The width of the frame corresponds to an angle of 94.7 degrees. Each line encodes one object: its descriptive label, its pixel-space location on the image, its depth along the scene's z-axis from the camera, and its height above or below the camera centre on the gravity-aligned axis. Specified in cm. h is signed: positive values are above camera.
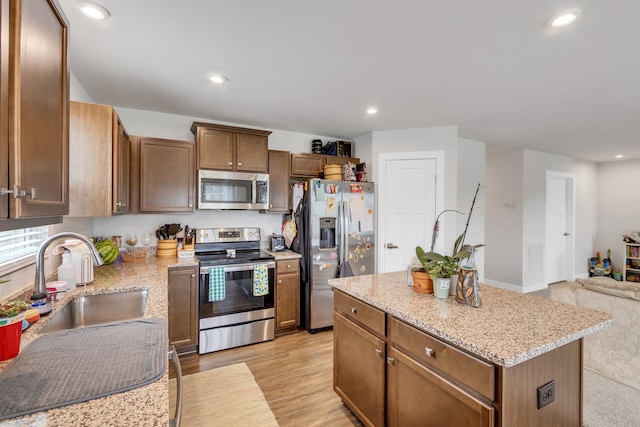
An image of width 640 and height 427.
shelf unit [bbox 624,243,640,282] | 557 -91
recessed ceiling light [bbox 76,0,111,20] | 155 +109
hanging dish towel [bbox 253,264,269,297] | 310 -71
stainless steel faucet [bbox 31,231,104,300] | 146 -24
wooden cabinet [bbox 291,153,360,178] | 374 +64
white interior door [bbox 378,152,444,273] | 377 +12
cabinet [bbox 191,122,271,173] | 316 +72
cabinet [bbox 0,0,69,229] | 79 +31
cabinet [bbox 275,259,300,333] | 329 -92
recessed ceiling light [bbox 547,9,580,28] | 160 +110
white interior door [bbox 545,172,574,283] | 562 -25
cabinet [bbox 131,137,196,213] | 295 +38
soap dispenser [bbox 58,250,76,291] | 180 -37
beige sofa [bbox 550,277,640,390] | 195 -83
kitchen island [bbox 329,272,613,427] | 111 -64
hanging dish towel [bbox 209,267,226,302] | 288 -70
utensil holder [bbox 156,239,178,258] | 314 -39
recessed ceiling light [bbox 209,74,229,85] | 239 +110
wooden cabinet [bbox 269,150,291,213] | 360 +39
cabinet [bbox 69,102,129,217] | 200 +36
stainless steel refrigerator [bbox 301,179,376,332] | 340 -32
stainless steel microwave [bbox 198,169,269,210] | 320 +25
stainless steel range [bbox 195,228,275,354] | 290 -86
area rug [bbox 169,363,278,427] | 157 -112
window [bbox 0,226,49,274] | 158 -21
